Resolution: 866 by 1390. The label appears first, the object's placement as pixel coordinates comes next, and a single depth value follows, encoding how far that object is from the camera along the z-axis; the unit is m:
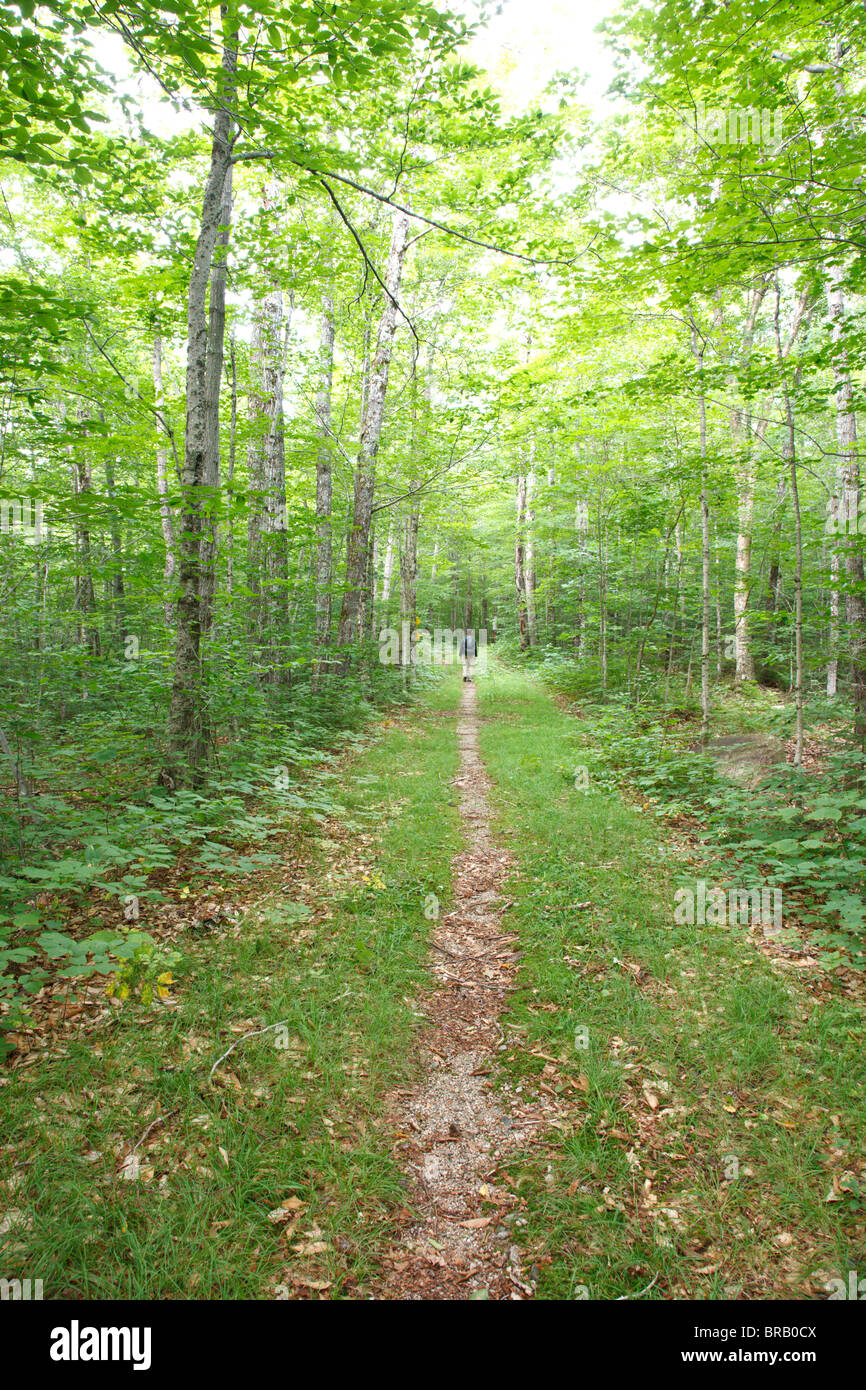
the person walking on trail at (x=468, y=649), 24.09
